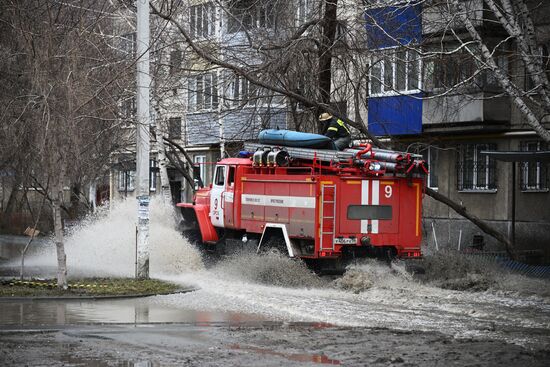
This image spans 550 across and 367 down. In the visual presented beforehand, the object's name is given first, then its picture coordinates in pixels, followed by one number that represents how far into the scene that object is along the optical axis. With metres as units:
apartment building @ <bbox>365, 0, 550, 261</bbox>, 25.91
